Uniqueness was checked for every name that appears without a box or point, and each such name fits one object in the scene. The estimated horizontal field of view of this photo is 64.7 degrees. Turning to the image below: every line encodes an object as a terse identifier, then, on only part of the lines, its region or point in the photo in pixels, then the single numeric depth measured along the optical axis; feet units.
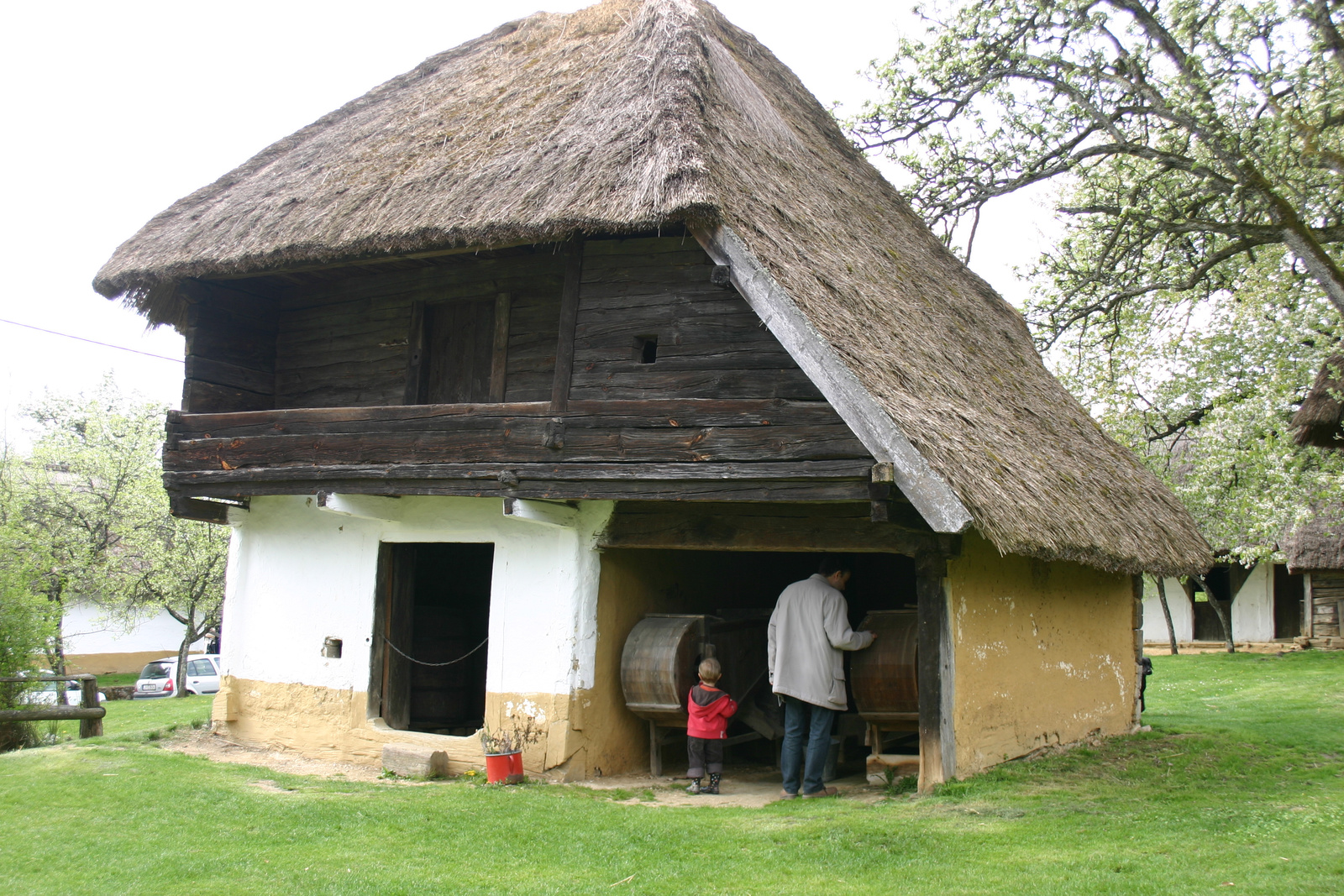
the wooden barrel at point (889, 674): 22.39
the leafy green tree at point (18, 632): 30.12
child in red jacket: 23.73
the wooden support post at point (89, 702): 32.83
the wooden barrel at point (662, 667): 24.32
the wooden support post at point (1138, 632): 34.27
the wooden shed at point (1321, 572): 60.75
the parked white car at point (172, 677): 71.51
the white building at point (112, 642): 82.07
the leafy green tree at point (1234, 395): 36.42
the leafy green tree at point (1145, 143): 27.63
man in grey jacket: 22.52
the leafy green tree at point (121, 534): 67.51
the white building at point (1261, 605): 71.00
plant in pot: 23.17
